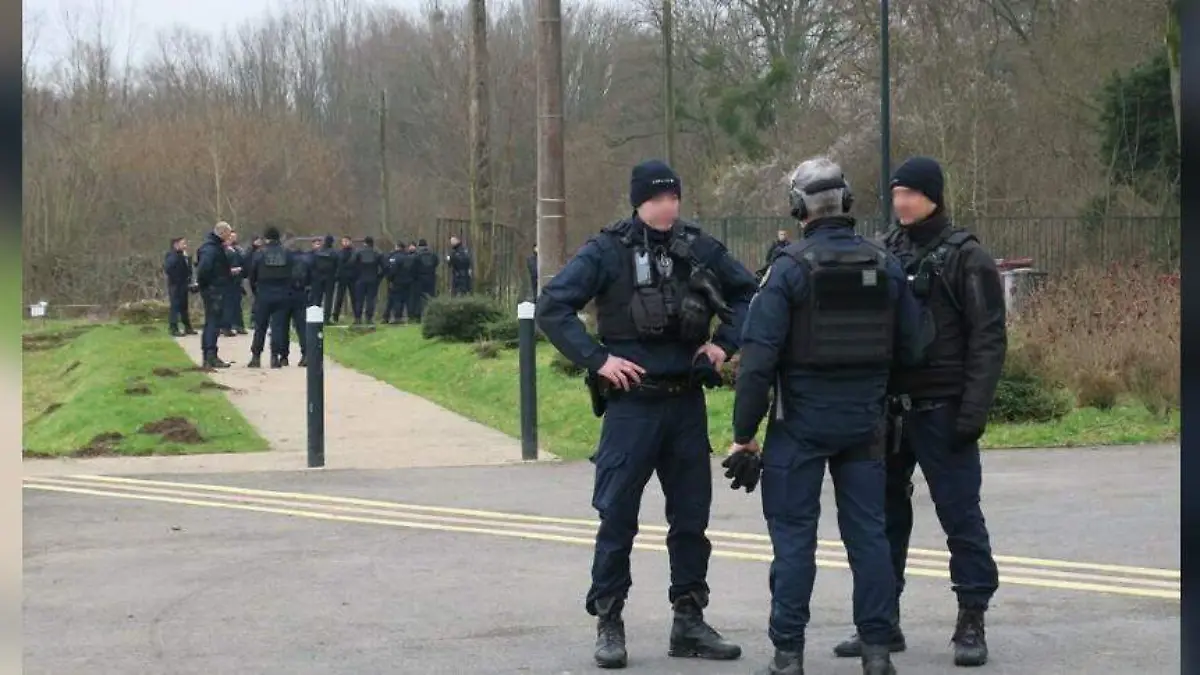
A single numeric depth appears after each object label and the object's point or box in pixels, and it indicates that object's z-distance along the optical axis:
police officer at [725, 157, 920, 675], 5.52
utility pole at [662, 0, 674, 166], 37.31
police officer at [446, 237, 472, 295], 31.67
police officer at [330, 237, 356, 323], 31.17
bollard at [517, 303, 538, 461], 12.35
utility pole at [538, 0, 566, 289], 18.70
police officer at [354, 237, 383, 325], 31.50
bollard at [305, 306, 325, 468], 12.09
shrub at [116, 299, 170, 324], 32.94
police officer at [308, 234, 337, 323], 30.58
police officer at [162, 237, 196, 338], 26.56
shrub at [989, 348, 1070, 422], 14.27
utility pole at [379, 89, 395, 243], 51.31
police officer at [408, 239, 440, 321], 32.78
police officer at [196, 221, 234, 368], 21.25
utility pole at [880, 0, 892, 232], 26.66
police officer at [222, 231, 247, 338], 25.27
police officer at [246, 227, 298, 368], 21.09
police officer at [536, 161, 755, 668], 5.96
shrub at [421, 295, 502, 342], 24.08
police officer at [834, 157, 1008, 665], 5.95
